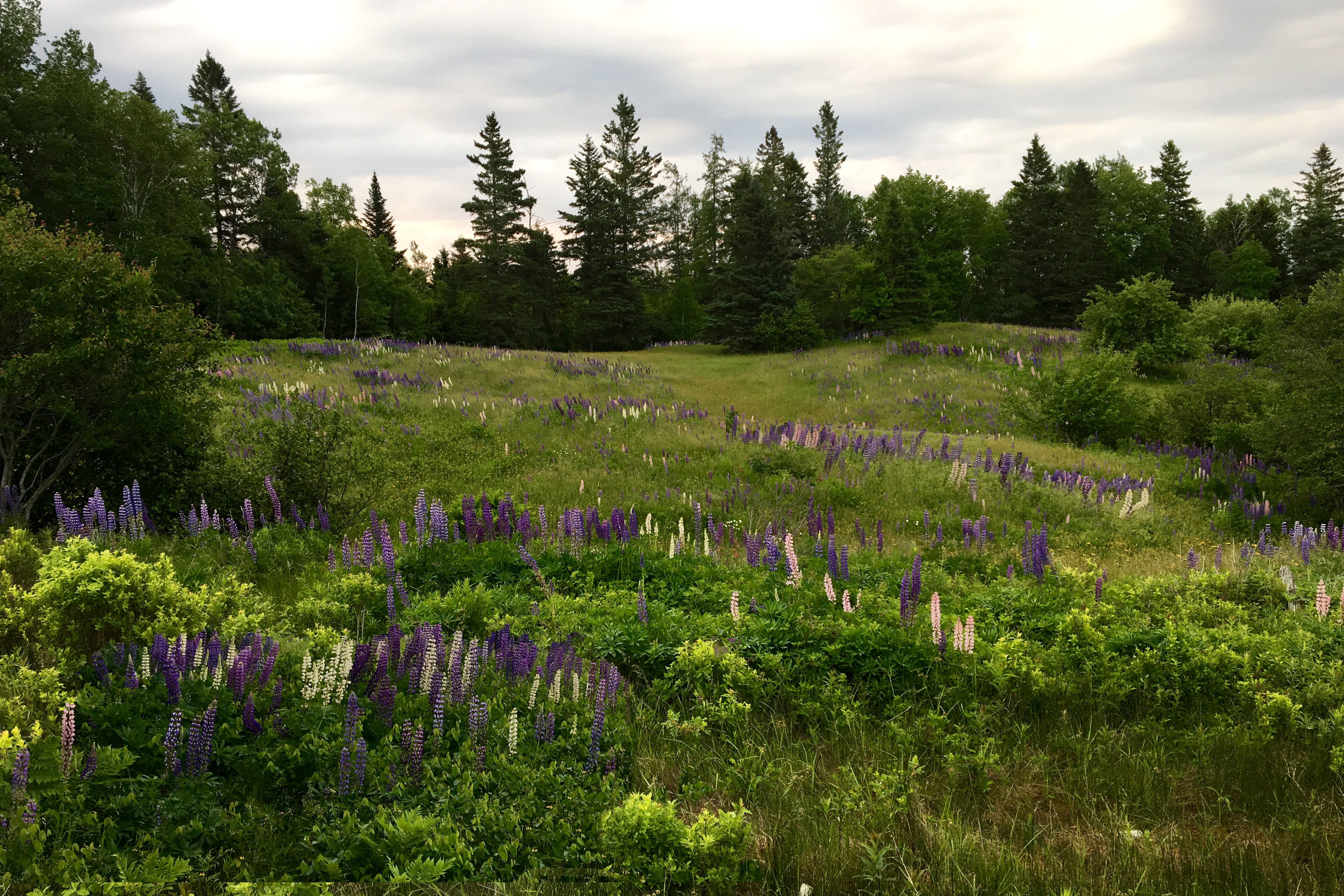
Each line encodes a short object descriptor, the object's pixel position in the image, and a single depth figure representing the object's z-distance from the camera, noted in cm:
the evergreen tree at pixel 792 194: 5281
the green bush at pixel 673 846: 324
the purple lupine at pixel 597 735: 408
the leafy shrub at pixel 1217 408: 1642
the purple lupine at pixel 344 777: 352
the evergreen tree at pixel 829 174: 6538
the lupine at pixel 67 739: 323
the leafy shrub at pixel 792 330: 3722
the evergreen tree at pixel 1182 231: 5897
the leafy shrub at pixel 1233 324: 2986
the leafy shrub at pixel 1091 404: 1830
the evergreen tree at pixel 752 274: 3816
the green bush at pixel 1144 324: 2641
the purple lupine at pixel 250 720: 378
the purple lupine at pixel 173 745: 343
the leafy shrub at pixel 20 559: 573
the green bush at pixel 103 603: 472
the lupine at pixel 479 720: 403
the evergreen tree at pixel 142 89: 5506
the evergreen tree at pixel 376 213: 6981
